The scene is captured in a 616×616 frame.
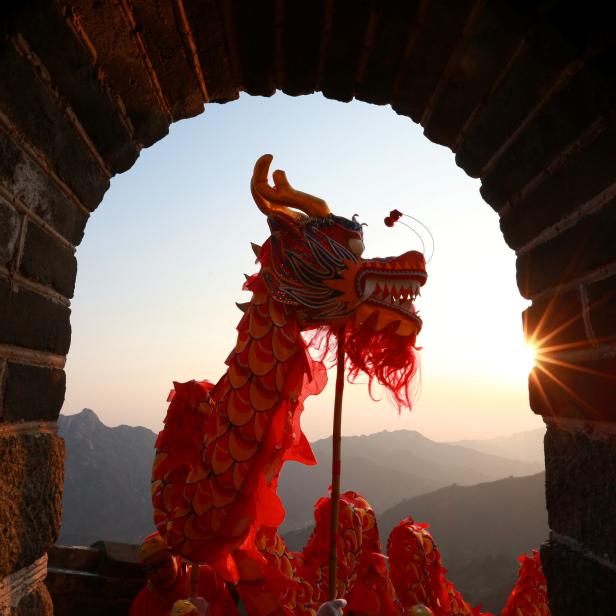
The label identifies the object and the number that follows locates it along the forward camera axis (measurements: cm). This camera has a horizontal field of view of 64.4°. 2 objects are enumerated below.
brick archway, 96
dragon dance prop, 234
